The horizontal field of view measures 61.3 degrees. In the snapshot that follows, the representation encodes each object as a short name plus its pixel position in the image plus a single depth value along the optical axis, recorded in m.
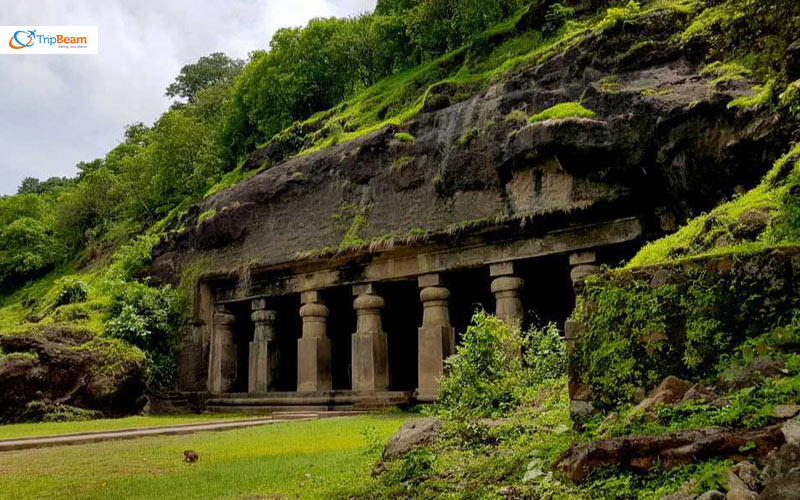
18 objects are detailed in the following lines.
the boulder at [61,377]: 15.66
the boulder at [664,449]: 3.92
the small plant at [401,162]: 17.58
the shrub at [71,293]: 22.88
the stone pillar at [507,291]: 15.23
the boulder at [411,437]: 6.49
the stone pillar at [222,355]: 20.48
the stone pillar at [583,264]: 14.10
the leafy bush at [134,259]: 22.79
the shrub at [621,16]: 15.12
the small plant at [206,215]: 21.05
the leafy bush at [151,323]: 19.53
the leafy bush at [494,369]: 8.51
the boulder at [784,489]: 3.14
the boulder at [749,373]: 4.62
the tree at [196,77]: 56.72
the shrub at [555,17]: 19.02
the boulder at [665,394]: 4.97
